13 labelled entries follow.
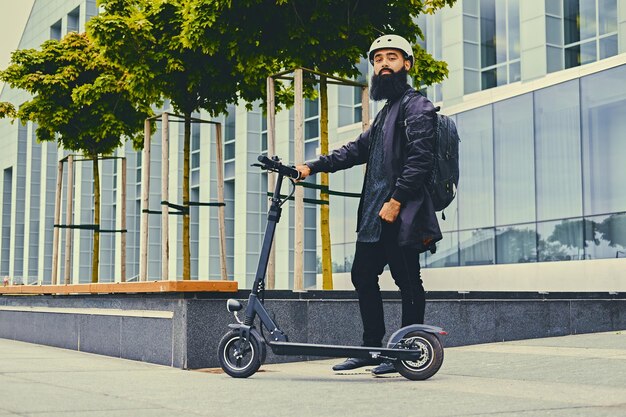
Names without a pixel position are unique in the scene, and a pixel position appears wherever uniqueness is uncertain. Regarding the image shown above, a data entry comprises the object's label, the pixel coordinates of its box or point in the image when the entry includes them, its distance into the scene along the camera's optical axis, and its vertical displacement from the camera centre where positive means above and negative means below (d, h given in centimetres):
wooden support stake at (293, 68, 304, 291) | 877 +95
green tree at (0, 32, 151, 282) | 1539 +316
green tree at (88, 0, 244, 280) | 1230 +311
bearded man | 568 +55
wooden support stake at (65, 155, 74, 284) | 1557 +98
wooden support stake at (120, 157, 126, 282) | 1489 +98
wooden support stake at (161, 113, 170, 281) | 1230 +126
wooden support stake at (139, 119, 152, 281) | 1311 +115
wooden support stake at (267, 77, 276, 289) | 947 +166
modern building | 2161 +346
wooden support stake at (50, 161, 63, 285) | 1602 +97
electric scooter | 568 -39
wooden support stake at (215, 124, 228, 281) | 1217 +119
